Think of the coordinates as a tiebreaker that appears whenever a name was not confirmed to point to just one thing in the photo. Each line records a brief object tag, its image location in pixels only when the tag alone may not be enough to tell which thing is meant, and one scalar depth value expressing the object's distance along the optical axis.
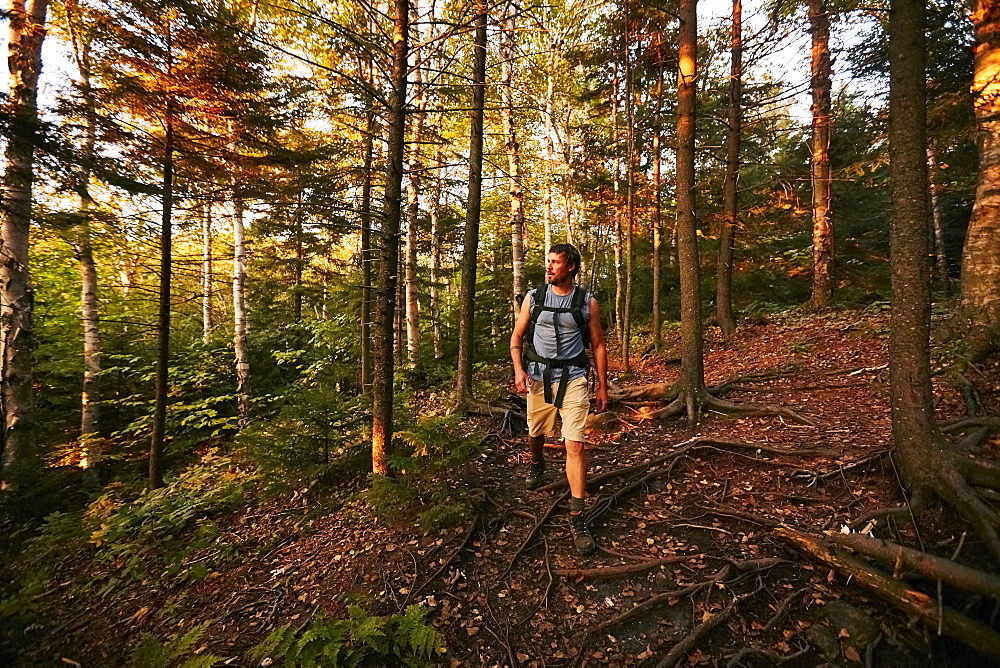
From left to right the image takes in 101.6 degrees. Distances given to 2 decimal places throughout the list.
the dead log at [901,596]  2.45
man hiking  3.86
